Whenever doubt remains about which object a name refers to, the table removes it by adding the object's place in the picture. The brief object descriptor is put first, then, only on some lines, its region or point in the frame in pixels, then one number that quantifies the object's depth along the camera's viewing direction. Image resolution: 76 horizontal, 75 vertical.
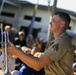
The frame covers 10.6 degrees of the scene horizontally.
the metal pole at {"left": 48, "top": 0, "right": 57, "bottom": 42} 7.08
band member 3.63
